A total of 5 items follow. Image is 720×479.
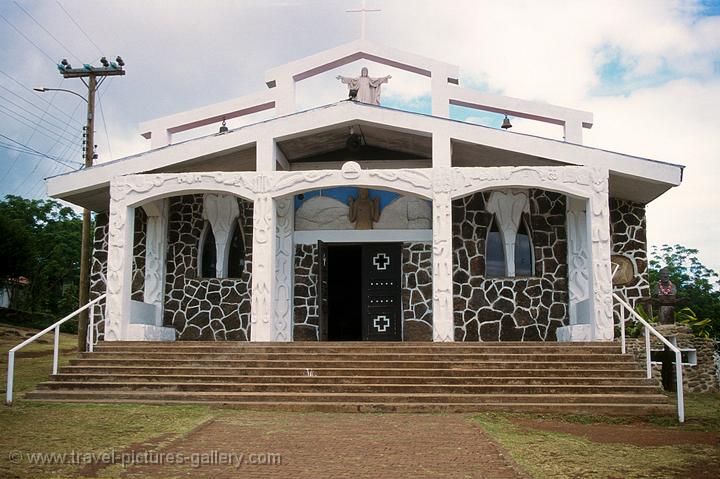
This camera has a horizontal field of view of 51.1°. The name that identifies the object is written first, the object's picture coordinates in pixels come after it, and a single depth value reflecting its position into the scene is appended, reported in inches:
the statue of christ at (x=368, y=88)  623.5
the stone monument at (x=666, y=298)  553.3
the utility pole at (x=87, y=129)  724.0
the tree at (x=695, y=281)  1112.2
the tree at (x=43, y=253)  1227.2
